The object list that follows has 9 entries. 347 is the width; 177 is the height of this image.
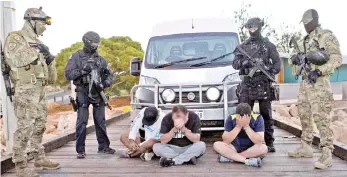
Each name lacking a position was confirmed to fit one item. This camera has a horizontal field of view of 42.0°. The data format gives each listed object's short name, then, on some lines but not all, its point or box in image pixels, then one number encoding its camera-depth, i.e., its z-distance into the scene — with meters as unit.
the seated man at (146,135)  6.37
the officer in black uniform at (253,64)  6.52
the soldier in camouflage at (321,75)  5.39
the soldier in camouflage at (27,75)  5.10
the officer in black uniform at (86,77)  6.46
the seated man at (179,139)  5.92
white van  7.40
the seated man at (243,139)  5.77
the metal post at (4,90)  5.98
